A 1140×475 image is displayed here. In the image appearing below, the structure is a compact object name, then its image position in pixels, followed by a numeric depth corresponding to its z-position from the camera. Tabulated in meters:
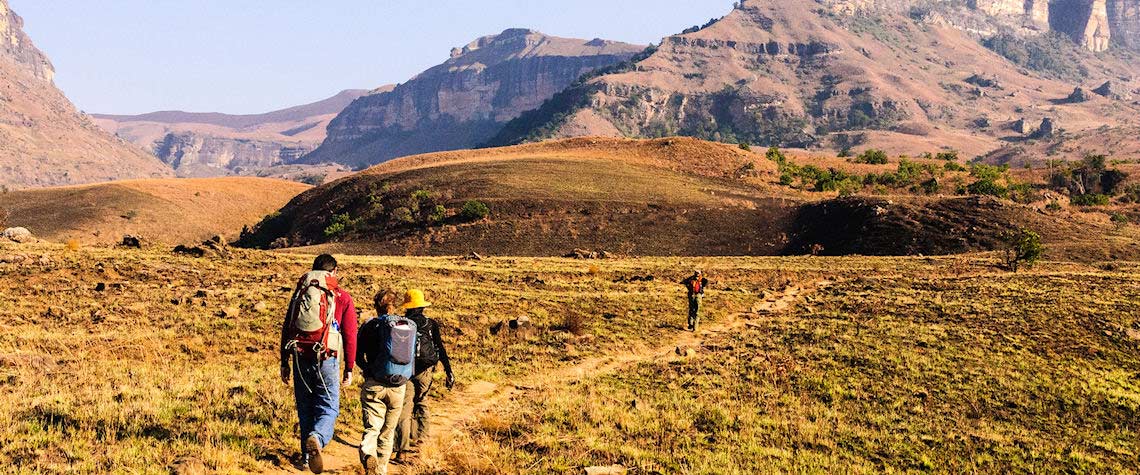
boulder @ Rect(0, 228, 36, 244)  39.22
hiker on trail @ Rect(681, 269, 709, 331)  23.09
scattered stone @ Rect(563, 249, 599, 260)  50.44
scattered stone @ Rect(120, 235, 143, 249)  38.62
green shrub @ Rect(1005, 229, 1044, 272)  38.53
